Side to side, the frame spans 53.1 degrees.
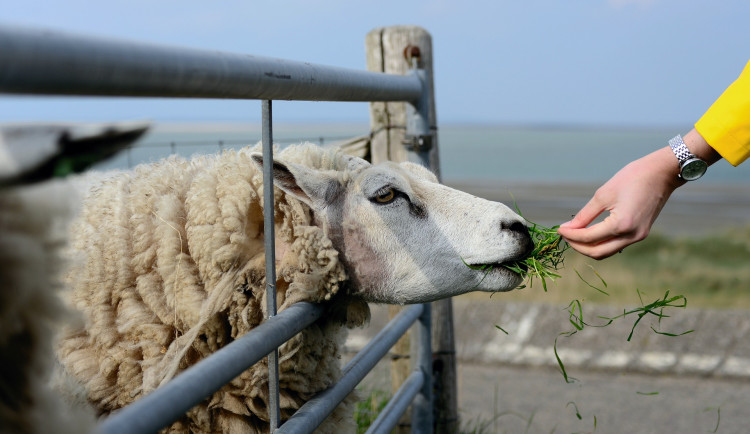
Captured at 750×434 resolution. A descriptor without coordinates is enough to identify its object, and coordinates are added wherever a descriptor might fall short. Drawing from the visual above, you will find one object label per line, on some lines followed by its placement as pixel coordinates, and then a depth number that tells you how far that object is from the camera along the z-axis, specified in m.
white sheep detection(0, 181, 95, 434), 1.04
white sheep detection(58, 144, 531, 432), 2.25
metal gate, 0.92
